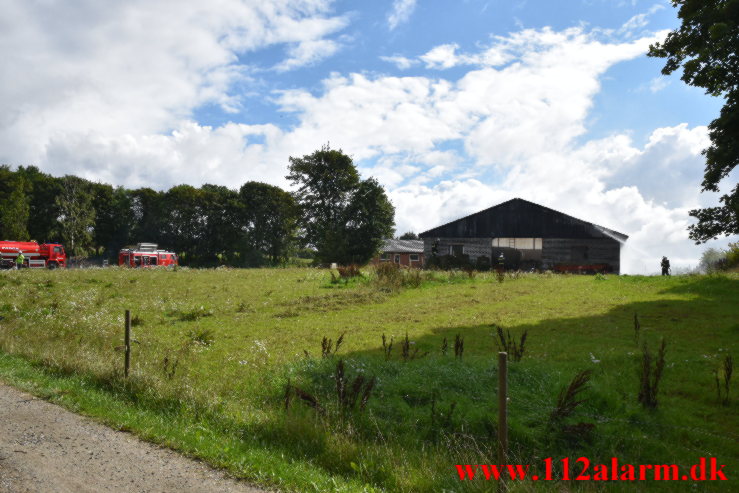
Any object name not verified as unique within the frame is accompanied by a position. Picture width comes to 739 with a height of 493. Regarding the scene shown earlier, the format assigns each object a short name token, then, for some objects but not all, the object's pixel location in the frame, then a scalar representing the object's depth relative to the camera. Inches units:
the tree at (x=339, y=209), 2023.9
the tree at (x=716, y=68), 529.7
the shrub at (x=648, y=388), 274.2
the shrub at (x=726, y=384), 289.4
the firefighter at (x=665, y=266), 1288.4
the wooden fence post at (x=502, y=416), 198.2
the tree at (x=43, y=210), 2257.6
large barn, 1557.6
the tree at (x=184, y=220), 2598.4
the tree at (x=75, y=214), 2261.3
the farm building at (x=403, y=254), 2581.9
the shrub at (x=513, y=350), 360.4
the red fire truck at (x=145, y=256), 1808.6
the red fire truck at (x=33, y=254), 1403.8
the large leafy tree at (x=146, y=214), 2664.9
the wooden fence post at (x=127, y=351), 346.3
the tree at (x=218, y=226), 2600.9
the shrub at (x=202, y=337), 486.9
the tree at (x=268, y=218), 2620.6
